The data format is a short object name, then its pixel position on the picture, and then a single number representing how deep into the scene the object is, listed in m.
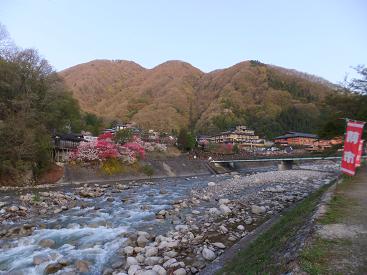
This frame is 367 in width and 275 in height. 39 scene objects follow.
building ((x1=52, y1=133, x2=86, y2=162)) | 33.50
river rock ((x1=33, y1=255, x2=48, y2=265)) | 8.11
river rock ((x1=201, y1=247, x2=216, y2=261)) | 7.86
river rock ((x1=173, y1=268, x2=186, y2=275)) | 6.99
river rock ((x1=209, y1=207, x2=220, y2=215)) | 12.81
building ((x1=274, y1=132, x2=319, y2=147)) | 81.25
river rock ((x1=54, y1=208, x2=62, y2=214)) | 14.68
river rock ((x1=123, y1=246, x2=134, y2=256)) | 8.53
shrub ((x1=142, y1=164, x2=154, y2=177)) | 36.88
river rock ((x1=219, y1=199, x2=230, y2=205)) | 15.14
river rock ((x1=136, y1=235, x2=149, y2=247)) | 9.30
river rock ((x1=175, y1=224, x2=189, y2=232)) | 10.51
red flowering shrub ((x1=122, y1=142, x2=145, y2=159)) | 39.09
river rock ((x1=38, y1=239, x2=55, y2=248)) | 9.62
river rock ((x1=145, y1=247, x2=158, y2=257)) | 8.26
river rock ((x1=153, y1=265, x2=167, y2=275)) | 7.03
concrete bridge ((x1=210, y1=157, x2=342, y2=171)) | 46.47
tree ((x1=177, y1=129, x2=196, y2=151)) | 58.14
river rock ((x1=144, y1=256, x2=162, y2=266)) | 7.71
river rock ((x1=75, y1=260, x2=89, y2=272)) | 7.68
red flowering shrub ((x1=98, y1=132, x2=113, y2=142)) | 40.00
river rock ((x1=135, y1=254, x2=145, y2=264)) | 7.91
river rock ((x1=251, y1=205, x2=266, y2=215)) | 12.63
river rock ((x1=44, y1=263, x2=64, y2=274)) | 7.58
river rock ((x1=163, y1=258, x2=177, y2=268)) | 7.48
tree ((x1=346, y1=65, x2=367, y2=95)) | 21.56
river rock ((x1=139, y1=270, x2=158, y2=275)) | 6.89
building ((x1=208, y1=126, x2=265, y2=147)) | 85.38
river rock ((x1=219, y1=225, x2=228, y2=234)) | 9.95
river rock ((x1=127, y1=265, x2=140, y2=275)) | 7.18
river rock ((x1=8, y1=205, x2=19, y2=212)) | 14.80
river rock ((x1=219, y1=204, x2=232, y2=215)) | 12.61
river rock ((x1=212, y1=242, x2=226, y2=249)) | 8.68
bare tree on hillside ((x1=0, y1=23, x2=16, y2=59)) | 33.50
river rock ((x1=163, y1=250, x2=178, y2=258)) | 8.14
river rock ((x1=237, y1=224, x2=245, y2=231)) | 10.34
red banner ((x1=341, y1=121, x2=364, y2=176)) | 11.20
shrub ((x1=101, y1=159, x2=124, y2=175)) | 33.91
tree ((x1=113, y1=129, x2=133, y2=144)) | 43.09
